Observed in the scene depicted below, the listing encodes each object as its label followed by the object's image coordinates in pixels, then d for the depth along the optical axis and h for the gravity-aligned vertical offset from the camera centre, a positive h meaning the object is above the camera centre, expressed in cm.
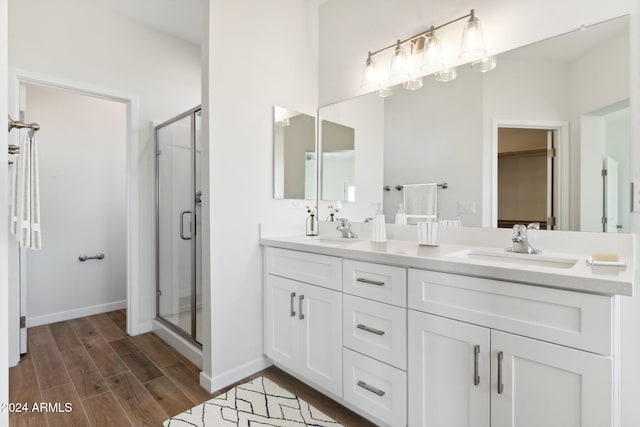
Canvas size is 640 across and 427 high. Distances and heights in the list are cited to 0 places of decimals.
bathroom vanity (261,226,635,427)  97 -47
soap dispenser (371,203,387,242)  201 -13
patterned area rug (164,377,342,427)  162 -109
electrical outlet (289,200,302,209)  241 +5
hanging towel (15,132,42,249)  122 +5
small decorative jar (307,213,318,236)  249 -12
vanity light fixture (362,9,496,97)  170 +92
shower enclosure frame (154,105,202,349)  242 -23
